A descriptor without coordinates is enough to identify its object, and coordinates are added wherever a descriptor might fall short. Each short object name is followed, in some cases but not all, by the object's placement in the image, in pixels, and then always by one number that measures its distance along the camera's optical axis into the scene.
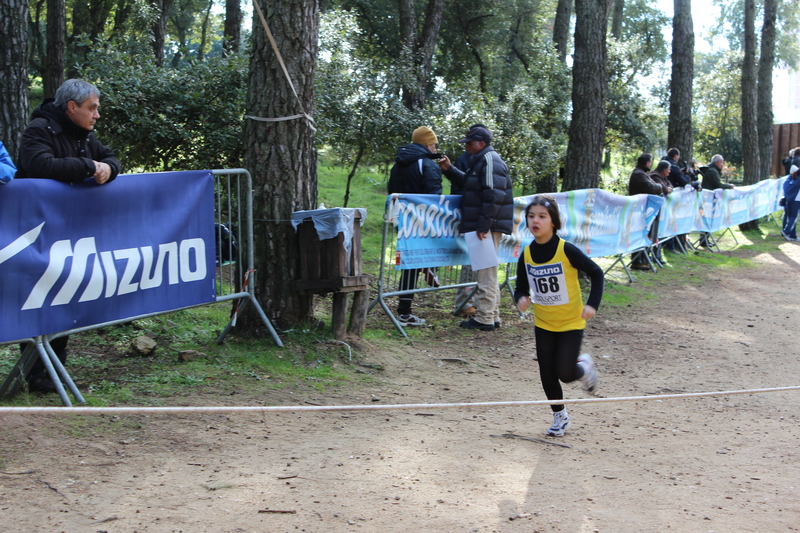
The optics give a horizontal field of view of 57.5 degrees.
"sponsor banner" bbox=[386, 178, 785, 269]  7.86
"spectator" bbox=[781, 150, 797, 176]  20.22
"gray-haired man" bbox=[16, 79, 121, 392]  4.60
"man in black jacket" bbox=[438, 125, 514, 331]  8.07
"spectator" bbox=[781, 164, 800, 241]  18.84
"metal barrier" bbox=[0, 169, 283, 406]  6.09
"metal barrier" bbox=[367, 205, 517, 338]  7.64
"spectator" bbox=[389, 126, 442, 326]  8.44
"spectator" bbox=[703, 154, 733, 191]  17.53
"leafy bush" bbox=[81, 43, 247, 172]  8.80
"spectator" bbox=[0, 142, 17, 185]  4.22
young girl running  4.85
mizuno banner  4.34
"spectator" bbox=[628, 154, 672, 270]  13.42
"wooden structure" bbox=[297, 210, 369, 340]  6.35
